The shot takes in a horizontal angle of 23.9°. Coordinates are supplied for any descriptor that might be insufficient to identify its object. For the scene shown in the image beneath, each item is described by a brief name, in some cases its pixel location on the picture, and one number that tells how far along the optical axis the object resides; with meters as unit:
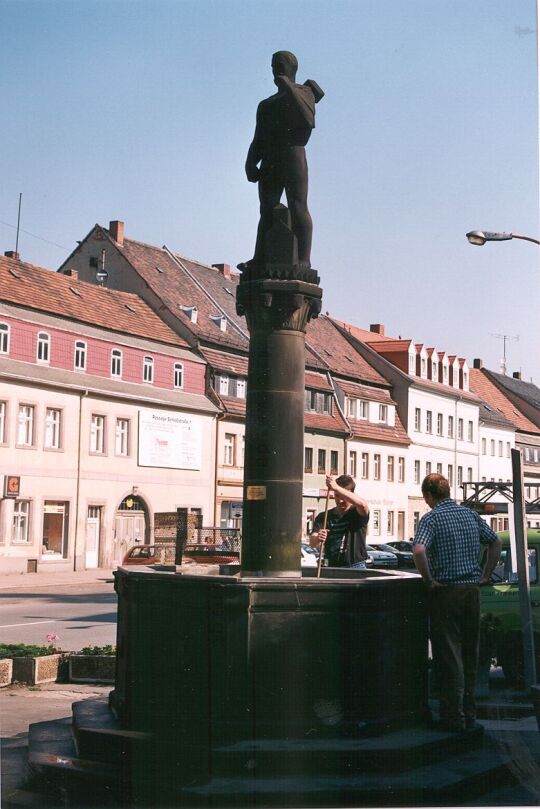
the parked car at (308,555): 34.35
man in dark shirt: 9.55
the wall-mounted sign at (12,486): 37.41
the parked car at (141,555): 32.87
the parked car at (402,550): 44.53
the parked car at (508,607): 12.57
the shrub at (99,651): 13.18
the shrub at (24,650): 13.01
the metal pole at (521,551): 8.62
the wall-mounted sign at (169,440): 45.06
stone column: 8.62
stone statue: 9.05
